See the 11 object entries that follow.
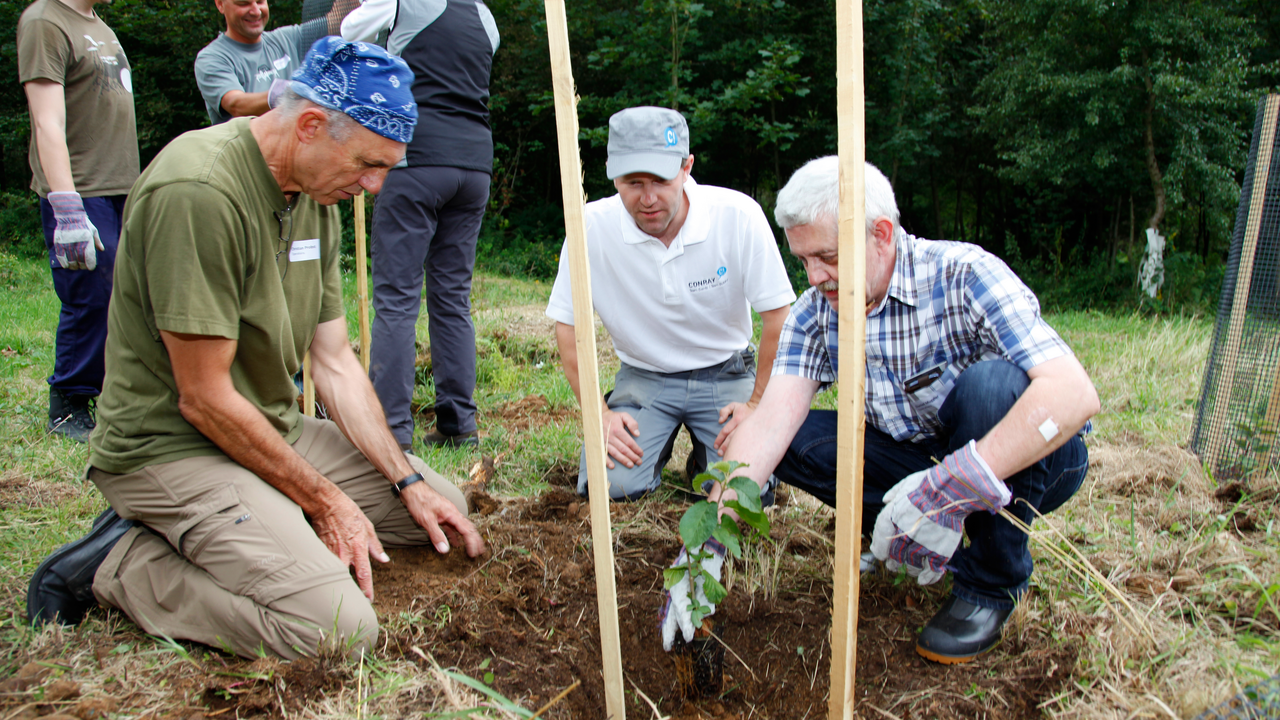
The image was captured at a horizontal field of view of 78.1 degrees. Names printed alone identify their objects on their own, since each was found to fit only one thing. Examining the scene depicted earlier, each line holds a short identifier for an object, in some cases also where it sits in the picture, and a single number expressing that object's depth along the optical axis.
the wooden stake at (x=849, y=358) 1.24
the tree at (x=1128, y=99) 10.05
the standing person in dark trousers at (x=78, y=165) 2.99
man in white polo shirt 2.85
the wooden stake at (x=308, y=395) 2.90
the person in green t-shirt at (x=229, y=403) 1.81
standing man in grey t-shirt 3.12
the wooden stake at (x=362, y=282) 2.96
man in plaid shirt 1.76
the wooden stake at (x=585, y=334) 1.30
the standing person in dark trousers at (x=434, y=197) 3.10
